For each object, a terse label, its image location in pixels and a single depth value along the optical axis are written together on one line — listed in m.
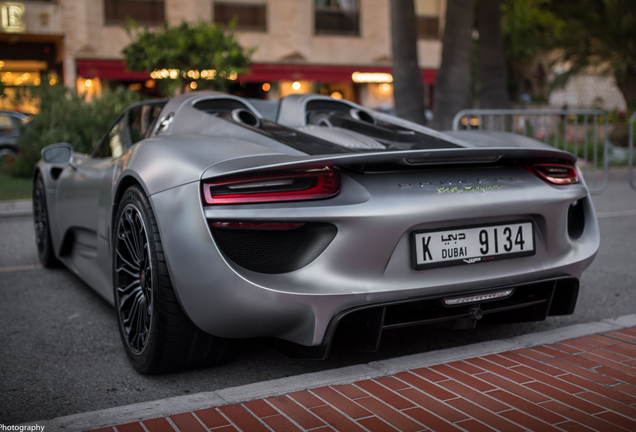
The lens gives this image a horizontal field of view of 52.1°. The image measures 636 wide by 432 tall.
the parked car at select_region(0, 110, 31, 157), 14.39
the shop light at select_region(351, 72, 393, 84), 27.29
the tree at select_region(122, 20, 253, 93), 12.56
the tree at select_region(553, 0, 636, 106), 16.86
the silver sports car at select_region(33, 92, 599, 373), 2.30
